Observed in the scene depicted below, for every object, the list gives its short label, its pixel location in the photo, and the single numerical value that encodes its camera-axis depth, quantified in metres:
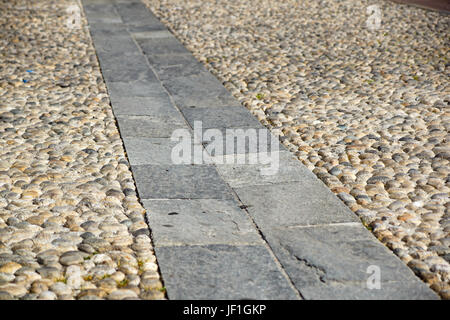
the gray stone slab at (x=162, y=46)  7.25
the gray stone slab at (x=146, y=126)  4.61
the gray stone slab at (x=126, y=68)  6.18
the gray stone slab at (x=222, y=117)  4.88
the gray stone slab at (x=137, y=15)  8.82
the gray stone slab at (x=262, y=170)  3.86
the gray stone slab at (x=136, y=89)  5.59
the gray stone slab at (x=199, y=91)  5.44
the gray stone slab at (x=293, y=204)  3.36
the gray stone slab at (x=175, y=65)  6.35
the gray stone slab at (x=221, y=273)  2.67
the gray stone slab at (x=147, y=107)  5.08
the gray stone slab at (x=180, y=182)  3.64
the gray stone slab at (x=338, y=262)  2.71
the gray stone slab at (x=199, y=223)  3.13
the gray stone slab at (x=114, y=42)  7.27
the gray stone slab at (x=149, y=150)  4.13
